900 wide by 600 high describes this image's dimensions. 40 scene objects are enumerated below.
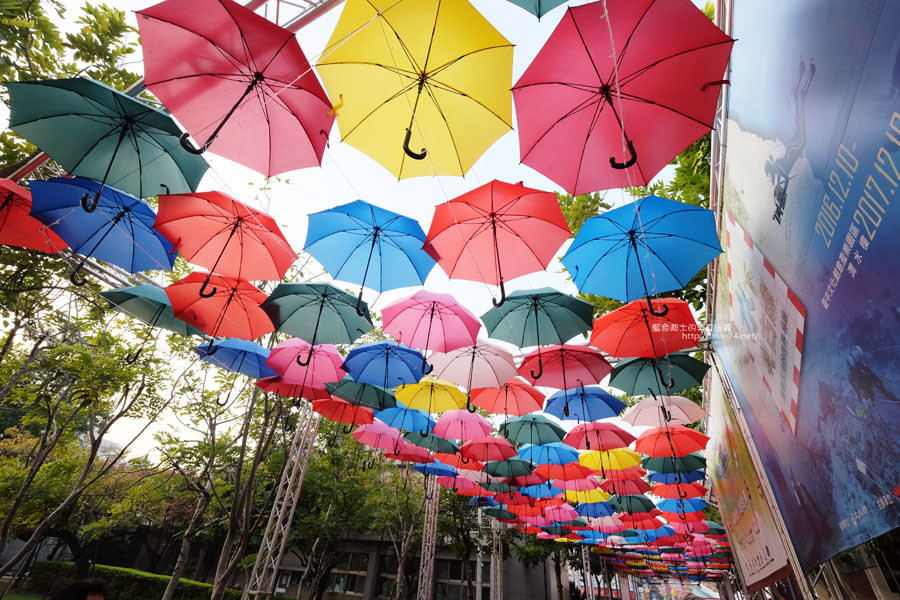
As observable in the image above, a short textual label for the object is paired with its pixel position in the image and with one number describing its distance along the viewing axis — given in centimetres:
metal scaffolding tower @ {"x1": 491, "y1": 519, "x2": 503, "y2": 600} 1539
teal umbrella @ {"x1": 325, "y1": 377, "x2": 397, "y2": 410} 739
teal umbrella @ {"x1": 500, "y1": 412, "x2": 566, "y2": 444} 912
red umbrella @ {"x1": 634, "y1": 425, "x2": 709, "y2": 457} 834
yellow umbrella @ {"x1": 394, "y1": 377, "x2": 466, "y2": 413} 835
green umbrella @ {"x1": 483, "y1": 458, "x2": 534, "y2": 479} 1073
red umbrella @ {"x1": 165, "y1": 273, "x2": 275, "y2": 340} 557
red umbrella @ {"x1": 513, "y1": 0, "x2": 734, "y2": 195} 294
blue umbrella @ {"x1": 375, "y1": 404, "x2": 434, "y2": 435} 901
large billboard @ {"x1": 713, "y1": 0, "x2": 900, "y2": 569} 176
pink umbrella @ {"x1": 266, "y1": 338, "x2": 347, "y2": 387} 682
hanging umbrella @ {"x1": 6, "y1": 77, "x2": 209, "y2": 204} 367
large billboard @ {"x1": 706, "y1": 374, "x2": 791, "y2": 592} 578
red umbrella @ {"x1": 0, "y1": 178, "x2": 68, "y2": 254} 462
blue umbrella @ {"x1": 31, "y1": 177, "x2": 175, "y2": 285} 452
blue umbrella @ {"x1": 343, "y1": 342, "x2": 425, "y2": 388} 654
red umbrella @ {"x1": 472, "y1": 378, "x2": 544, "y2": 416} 813
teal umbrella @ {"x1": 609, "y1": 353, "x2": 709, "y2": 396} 660
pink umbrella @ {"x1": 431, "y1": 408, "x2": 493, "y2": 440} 845
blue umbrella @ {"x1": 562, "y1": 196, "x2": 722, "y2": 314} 441
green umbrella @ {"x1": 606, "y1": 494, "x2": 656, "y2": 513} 1348
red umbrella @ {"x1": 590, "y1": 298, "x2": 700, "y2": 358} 559
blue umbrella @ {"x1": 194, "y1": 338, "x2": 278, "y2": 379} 638
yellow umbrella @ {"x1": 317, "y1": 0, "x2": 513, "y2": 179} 303
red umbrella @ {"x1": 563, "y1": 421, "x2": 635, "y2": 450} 853
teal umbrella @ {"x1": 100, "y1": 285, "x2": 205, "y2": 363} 562
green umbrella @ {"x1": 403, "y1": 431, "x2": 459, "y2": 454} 968
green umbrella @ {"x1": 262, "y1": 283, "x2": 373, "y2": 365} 571
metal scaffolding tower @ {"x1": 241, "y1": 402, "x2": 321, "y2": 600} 729
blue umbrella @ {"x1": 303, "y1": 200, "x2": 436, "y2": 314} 495
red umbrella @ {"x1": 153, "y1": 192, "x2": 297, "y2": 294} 459
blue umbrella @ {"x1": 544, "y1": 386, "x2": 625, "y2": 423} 789
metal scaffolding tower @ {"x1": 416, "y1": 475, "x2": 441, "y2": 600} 1229
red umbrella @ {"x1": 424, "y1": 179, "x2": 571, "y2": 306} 438
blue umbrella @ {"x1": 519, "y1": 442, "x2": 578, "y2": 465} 1002
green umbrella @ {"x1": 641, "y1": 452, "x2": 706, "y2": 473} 1004
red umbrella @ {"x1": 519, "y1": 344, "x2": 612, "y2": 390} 661
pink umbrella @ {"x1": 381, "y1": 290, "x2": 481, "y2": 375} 611
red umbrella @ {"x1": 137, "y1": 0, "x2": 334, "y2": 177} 304
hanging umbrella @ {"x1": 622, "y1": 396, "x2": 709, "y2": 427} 786
